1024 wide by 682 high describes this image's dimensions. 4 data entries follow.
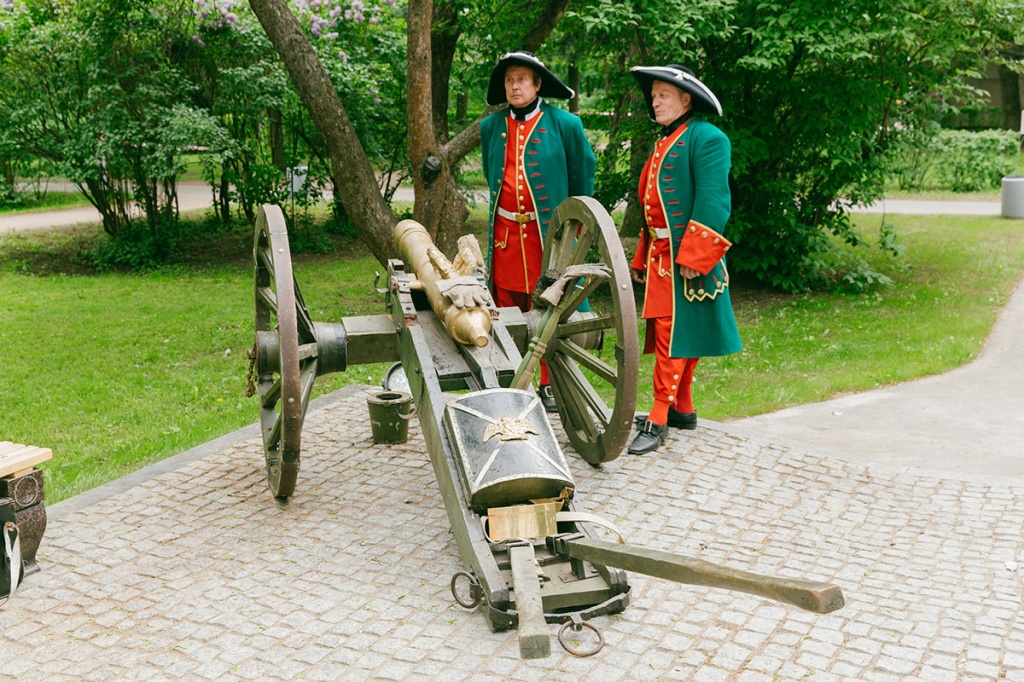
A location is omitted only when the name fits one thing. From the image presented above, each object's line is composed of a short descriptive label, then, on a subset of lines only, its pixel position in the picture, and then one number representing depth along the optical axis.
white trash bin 14.98
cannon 3.46
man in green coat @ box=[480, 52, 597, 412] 5.63
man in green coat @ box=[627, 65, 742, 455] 5.18
